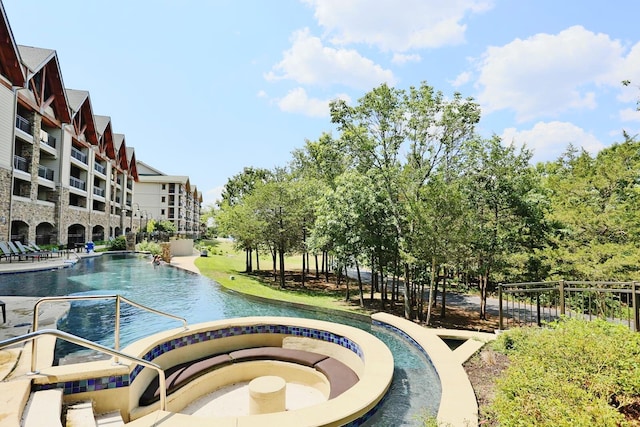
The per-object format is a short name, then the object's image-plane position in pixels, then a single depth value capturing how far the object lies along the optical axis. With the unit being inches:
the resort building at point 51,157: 810.8
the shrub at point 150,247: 1187.8
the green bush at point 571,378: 105.2
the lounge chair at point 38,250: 868.6
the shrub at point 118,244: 1270.9
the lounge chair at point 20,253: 773.3
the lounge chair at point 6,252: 741.3
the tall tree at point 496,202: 504.7
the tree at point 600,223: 423.2
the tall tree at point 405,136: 485.1
